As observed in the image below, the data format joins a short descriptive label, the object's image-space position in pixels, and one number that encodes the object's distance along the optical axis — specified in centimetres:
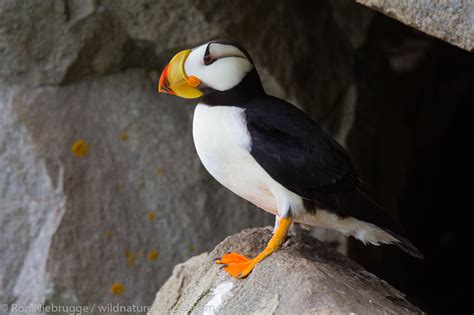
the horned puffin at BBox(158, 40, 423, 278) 498
